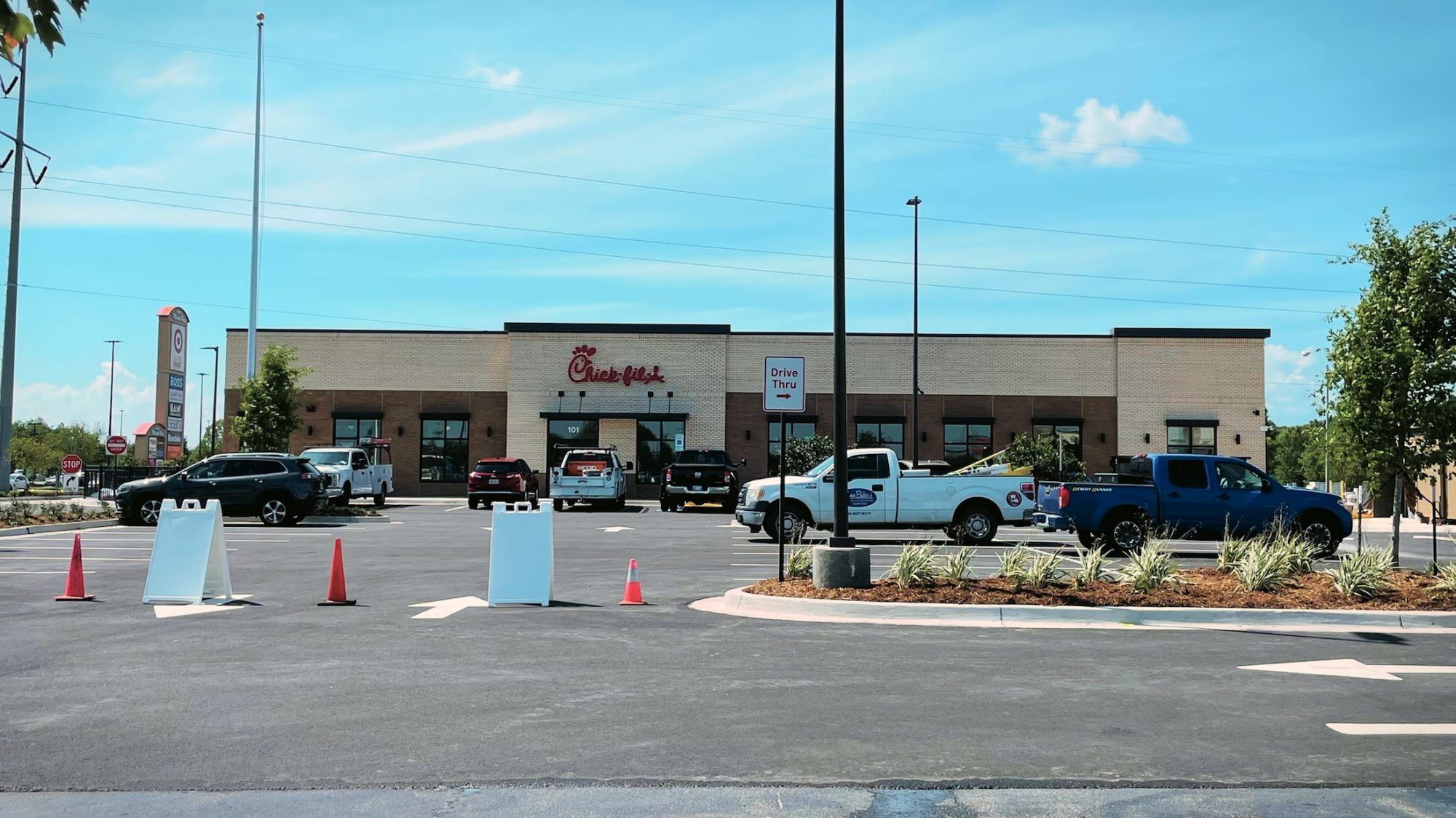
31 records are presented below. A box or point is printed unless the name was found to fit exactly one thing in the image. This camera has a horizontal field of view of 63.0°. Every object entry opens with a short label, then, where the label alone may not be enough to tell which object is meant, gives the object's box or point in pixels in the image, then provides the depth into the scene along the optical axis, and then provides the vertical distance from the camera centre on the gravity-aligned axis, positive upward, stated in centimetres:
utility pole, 3083 +328
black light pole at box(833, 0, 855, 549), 1357 +125
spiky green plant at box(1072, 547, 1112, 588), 1345 -114
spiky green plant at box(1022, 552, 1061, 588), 1323 -115
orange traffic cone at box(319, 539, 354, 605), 1293 -140
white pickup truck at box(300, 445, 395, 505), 3503 -46
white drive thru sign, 1385 +95
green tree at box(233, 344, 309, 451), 3778 +164
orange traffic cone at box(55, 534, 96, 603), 1319 -146
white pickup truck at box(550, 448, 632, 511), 3809 -53
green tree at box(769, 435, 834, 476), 4416 +46
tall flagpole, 4356 +626
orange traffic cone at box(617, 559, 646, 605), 1314 -143
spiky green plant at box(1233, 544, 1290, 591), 1312 -109
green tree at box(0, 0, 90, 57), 456 +167
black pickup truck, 3762 -63
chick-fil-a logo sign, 5034 +381
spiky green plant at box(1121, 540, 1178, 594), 1309 -111
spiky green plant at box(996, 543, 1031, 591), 1348 -112
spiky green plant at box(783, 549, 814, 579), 1466 -125
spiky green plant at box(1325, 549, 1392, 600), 1273 -110
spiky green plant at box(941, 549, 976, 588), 1344 -114
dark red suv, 3953 -71
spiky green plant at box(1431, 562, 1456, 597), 1268 -115
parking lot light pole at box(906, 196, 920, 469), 4159 +528
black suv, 2748 -75
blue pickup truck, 2072 -59
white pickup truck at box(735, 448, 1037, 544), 2323 -64
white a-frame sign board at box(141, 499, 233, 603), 1310 -115
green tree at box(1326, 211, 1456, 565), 1486 +146
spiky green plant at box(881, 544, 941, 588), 1342 -115
